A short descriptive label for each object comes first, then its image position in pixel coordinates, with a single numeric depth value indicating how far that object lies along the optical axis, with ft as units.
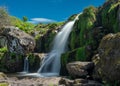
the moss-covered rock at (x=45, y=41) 60.94
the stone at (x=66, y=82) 28.29
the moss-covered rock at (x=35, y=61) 51.21
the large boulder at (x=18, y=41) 59.18
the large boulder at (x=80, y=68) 31.16
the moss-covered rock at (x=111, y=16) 42.24
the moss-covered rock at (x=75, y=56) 40.01
